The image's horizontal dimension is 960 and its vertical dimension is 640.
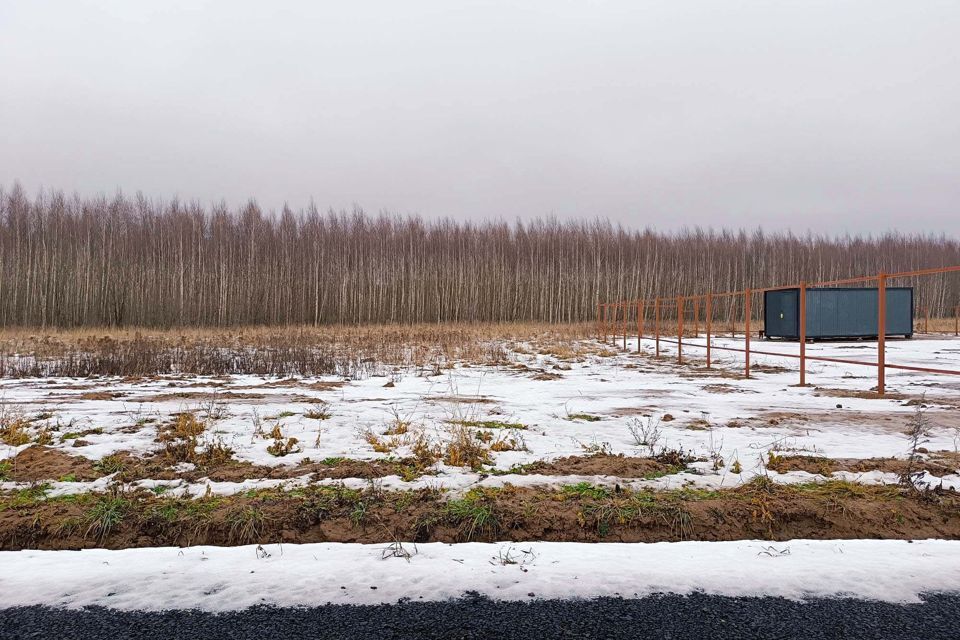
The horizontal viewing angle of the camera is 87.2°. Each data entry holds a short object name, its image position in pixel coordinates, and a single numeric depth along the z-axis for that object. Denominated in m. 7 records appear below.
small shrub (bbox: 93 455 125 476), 3.91
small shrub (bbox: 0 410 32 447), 4.62
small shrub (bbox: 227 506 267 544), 2.86
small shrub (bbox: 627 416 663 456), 4.59
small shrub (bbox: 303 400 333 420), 5.80
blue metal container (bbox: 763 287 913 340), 19.14
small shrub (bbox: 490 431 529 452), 4.58
